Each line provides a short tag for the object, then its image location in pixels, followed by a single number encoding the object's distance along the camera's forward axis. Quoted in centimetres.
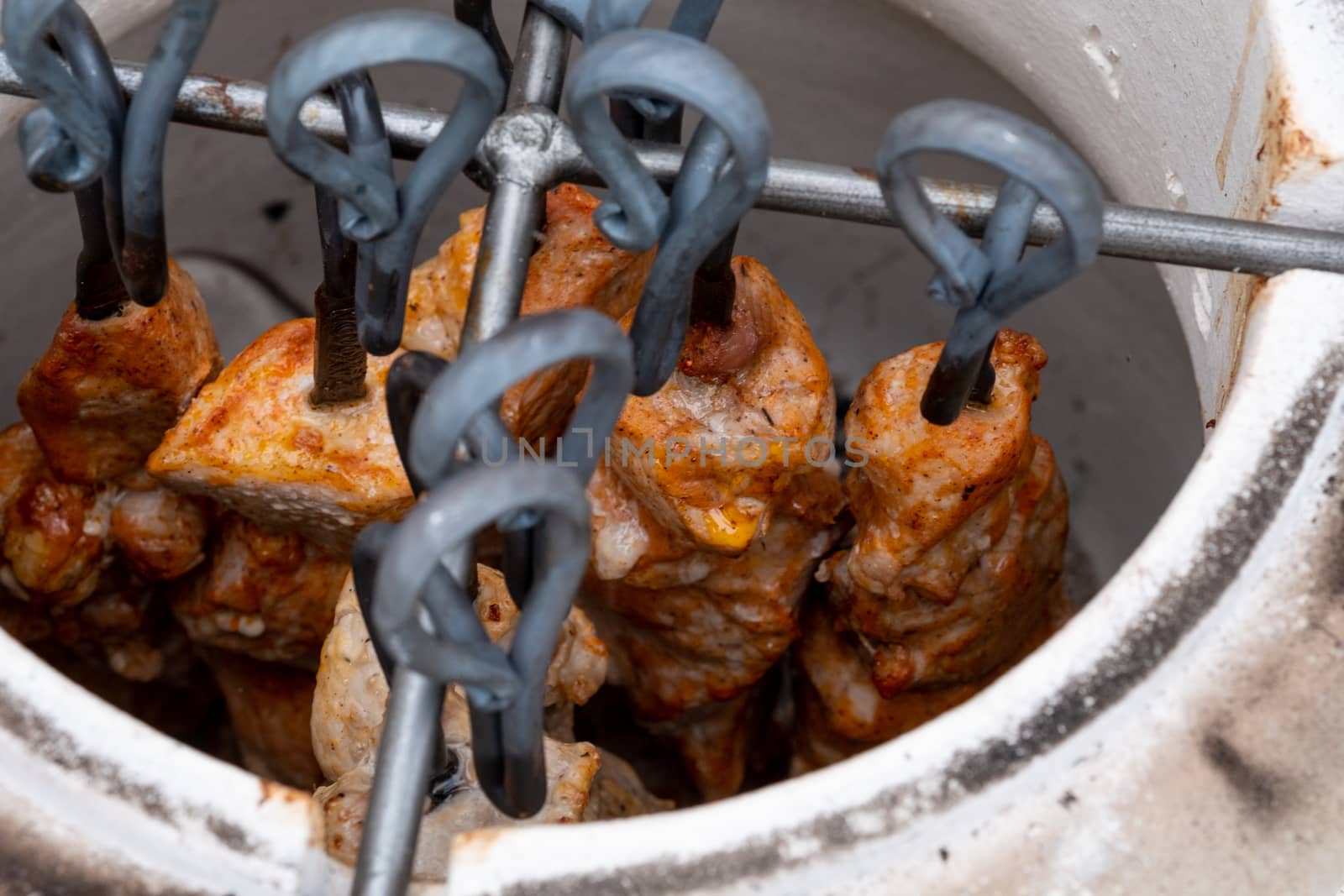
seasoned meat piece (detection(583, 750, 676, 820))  81
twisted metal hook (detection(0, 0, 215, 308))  67
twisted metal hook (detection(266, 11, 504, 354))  65
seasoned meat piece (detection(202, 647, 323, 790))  89
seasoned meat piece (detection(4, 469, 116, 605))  83
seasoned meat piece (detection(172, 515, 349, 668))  84
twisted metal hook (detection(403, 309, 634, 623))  63
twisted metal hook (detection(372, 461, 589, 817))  63
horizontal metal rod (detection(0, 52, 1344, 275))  71
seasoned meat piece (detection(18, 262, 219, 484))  80
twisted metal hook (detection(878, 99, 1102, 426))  66
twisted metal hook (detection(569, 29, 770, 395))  65
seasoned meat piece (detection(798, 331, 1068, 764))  78
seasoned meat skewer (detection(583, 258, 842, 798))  79
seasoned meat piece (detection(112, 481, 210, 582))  84
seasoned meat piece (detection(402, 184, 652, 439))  80
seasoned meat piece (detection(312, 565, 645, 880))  73
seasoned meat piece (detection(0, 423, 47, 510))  84
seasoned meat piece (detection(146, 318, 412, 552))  79
